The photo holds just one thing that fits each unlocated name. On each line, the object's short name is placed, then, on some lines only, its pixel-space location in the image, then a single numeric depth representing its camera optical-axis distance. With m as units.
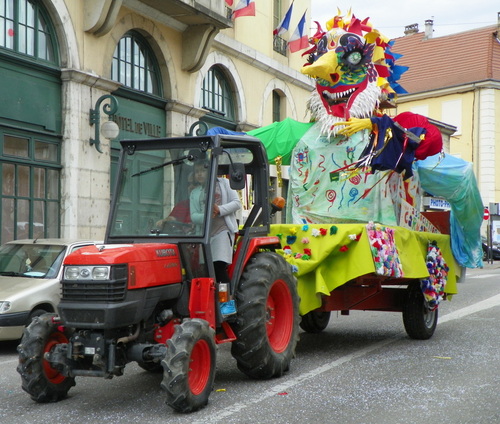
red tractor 5.45
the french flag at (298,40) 21.86
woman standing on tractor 6.20
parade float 7.74
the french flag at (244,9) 18.86
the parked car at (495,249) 36.22
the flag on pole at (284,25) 20.38
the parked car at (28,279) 8.72
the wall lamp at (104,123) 14.84
